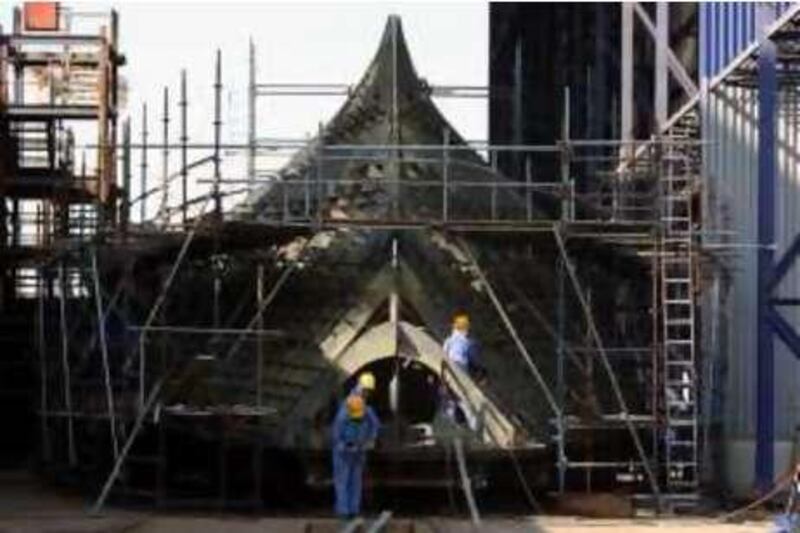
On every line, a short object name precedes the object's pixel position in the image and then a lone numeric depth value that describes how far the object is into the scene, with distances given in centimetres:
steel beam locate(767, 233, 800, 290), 2430
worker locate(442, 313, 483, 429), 2269
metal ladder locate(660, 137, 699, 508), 2325
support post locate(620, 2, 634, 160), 3656
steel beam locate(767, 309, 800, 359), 2395
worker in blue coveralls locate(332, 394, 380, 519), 2038
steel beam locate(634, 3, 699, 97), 3102
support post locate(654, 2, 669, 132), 3209
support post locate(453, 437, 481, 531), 2080
